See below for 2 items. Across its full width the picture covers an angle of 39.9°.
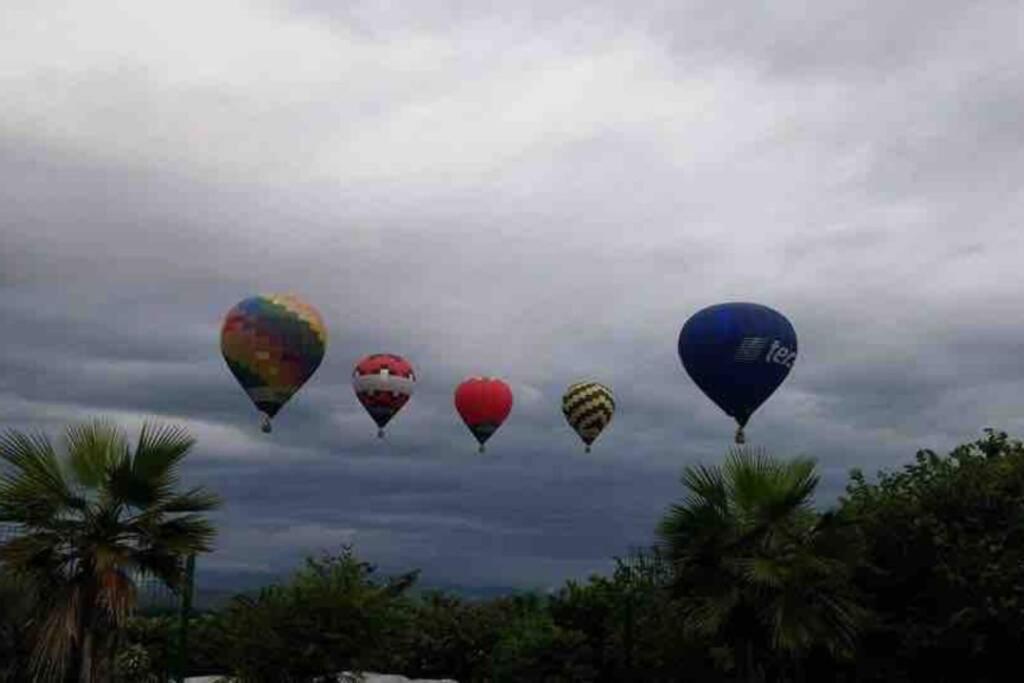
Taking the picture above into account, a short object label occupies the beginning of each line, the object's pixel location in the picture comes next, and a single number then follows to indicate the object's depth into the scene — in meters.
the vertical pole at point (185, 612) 19.00
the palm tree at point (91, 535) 17.11
